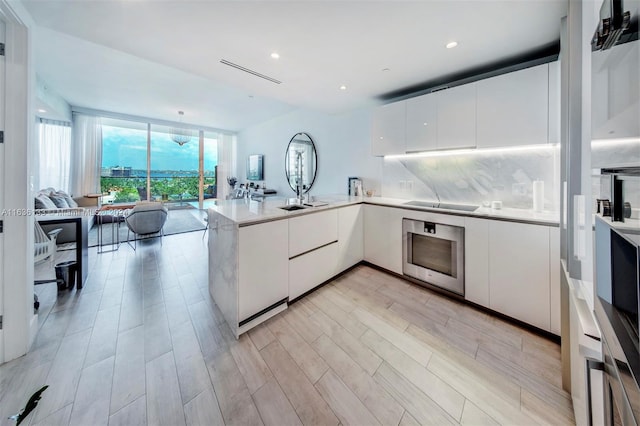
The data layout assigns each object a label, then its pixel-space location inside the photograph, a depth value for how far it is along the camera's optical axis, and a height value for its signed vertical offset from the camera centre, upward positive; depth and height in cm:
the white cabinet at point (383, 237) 274 -30
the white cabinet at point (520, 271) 176 -48
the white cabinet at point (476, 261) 206 -44
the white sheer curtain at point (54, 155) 488 +128
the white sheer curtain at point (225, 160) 755 +178
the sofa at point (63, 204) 303 +15
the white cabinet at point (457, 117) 231 +103
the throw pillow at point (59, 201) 411 +21
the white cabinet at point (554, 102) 188 +95
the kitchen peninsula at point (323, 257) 177 -39
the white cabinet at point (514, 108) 195 +97
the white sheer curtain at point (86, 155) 547 +143
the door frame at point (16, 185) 151 +18
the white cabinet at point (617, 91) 48 +31
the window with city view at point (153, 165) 627 +147
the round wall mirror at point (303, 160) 448 +111
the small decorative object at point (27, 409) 37 -34
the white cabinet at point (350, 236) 276 -30
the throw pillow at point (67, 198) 448 +28
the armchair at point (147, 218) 371 -10
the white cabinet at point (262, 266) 179 -45
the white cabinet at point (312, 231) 218 -19
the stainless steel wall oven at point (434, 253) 225 -43
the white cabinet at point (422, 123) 257 +106
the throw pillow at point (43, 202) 342 +15
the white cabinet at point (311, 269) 223 -60
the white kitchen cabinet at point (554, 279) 170 -49
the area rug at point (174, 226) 454 -33
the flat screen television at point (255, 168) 611 +128
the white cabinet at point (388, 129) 285 +112
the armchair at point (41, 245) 220 -33
